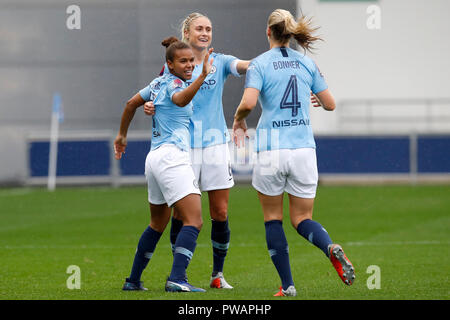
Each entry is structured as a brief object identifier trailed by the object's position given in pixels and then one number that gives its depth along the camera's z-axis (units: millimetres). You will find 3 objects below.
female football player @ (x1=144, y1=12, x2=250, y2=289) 14344
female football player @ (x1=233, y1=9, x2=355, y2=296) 12656
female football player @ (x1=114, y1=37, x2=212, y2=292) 12844
